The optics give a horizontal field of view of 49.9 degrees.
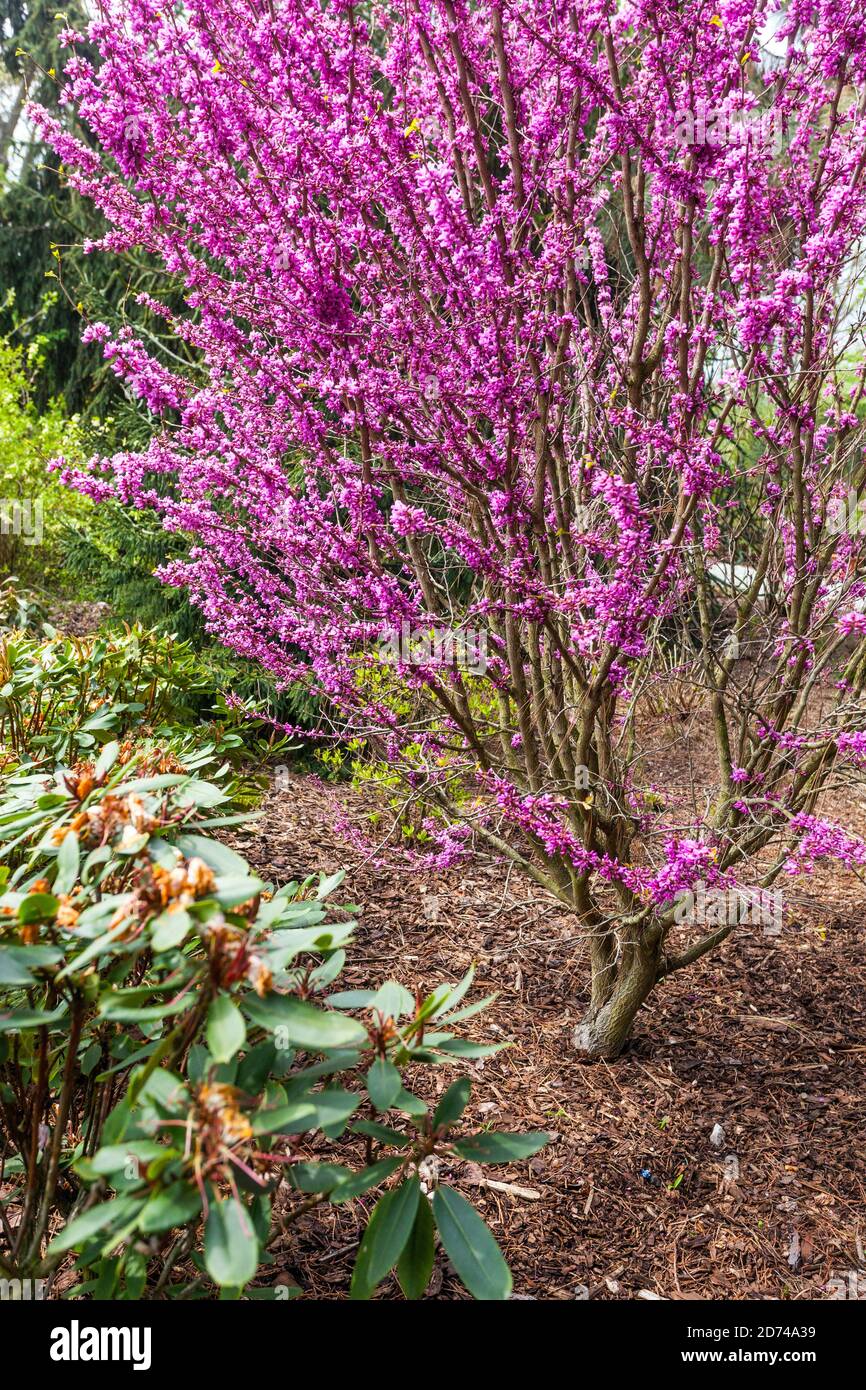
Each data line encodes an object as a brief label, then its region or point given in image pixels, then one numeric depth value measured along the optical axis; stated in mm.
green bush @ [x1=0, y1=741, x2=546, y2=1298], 990
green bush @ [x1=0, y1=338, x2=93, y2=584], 8570
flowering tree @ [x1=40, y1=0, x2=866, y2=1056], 2270
